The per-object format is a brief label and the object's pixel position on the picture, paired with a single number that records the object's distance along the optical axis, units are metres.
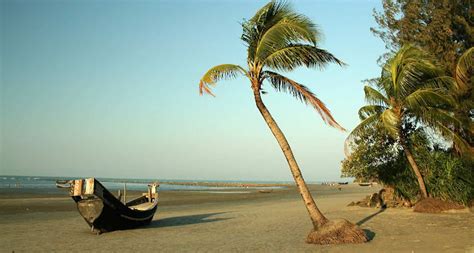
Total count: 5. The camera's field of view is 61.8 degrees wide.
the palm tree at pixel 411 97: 16.03
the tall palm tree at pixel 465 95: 17.47
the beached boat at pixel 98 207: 12.73
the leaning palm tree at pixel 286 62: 10.26
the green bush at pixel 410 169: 17.83
